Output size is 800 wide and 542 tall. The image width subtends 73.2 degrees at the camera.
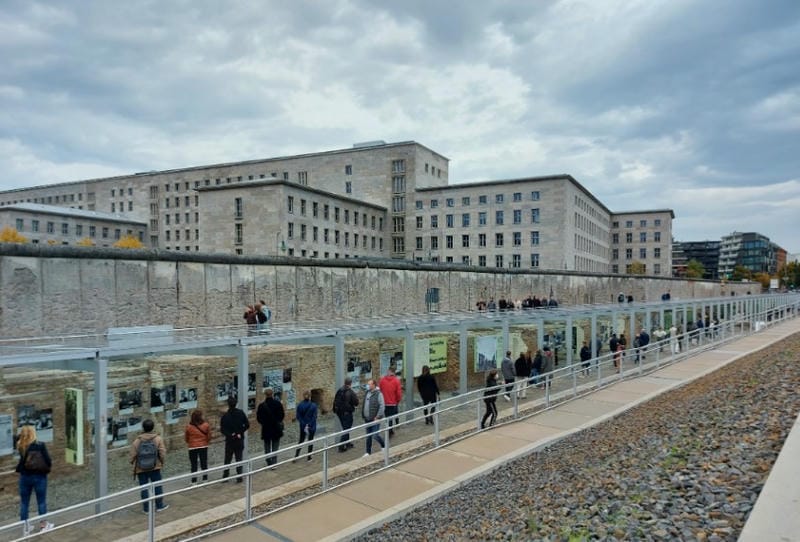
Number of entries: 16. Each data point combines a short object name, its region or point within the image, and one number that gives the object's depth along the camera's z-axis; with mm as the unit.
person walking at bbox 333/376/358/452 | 11273
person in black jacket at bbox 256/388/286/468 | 10250
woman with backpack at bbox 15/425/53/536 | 7418
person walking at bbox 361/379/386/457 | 11281
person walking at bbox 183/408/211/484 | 9141
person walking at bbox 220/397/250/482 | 9539
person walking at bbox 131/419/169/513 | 8078
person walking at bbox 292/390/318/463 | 10836
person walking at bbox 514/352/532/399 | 16875
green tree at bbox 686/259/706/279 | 130550
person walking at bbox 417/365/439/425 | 13141
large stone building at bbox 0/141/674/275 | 59562
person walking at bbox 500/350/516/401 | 14867
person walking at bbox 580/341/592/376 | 20838
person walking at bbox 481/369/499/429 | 12433
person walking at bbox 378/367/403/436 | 12016
